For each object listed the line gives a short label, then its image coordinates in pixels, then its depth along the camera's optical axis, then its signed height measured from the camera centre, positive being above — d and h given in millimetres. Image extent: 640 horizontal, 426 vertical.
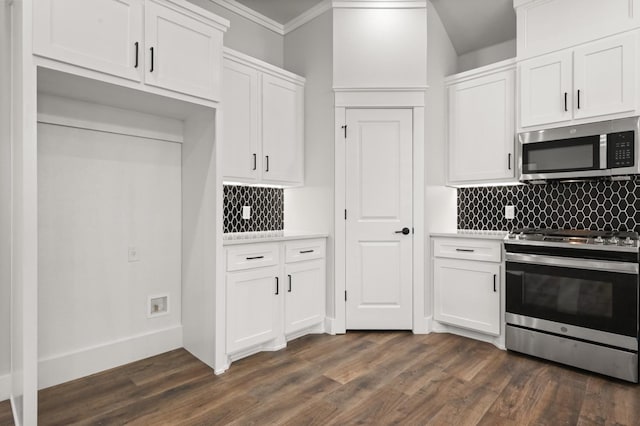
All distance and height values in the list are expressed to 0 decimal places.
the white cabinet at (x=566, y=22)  2660 +1472
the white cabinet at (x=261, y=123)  3018 +782
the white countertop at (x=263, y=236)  2721 -223
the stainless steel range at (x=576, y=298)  2432 -645
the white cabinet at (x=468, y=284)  3090 -661
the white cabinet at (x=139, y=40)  1881 +994
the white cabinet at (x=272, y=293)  2711 -689
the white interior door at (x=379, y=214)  3406 -39
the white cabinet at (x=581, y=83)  2625 +984
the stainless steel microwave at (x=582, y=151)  2604 +457
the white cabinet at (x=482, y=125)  3240 +794
